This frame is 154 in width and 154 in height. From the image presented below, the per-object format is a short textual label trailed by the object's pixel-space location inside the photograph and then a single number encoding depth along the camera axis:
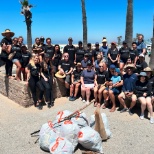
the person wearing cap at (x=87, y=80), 5.80
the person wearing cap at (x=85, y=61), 6.30
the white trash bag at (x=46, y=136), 3.81
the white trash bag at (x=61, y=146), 3.52
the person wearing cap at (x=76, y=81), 6.05
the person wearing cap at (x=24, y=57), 6.27
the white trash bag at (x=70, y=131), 3.71
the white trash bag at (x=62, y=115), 4.24
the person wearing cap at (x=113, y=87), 5.28
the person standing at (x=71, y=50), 6.78
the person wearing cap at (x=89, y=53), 6.76
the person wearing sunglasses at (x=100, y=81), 5.55
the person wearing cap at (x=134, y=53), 6.38
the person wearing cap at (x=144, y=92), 4.81
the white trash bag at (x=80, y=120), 4.13
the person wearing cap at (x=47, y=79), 5.73
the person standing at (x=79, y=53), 6.76
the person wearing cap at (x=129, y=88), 5.03
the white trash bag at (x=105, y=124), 4.18
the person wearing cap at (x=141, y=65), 5.86
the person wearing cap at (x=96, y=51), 6.85
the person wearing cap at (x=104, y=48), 6.92
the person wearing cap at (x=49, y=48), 6.62
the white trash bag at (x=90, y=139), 3.66
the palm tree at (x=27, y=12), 18.61
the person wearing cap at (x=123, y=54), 6.45
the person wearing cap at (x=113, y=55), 6.50
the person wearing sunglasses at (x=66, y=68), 6.21
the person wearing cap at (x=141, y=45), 6.67
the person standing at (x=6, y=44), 5.95
